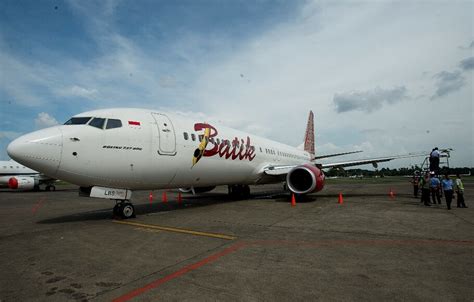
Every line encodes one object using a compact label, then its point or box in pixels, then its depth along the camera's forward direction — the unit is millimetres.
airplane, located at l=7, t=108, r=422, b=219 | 7125
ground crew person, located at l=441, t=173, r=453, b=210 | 10761
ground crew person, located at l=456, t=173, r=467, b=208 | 11048
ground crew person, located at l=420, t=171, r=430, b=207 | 12039
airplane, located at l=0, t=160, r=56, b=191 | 27391
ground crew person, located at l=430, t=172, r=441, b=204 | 12328
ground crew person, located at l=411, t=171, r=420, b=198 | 16281
